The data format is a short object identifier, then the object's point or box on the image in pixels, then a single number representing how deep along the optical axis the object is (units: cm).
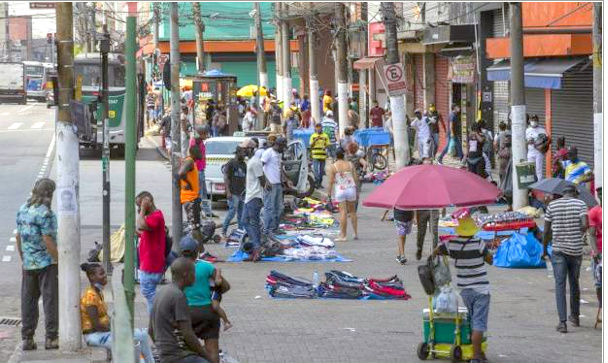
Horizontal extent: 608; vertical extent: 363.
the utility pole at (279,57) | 5372
